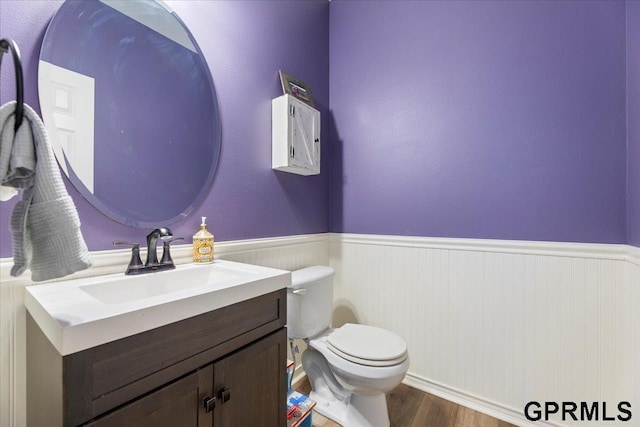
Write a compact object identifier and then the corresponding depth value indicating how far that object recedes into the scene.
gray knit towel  0.52
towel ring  0.50
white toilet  1.22
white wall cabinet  1.55
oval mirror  0.90
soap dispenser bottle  1.16
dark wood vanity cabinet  0.56
